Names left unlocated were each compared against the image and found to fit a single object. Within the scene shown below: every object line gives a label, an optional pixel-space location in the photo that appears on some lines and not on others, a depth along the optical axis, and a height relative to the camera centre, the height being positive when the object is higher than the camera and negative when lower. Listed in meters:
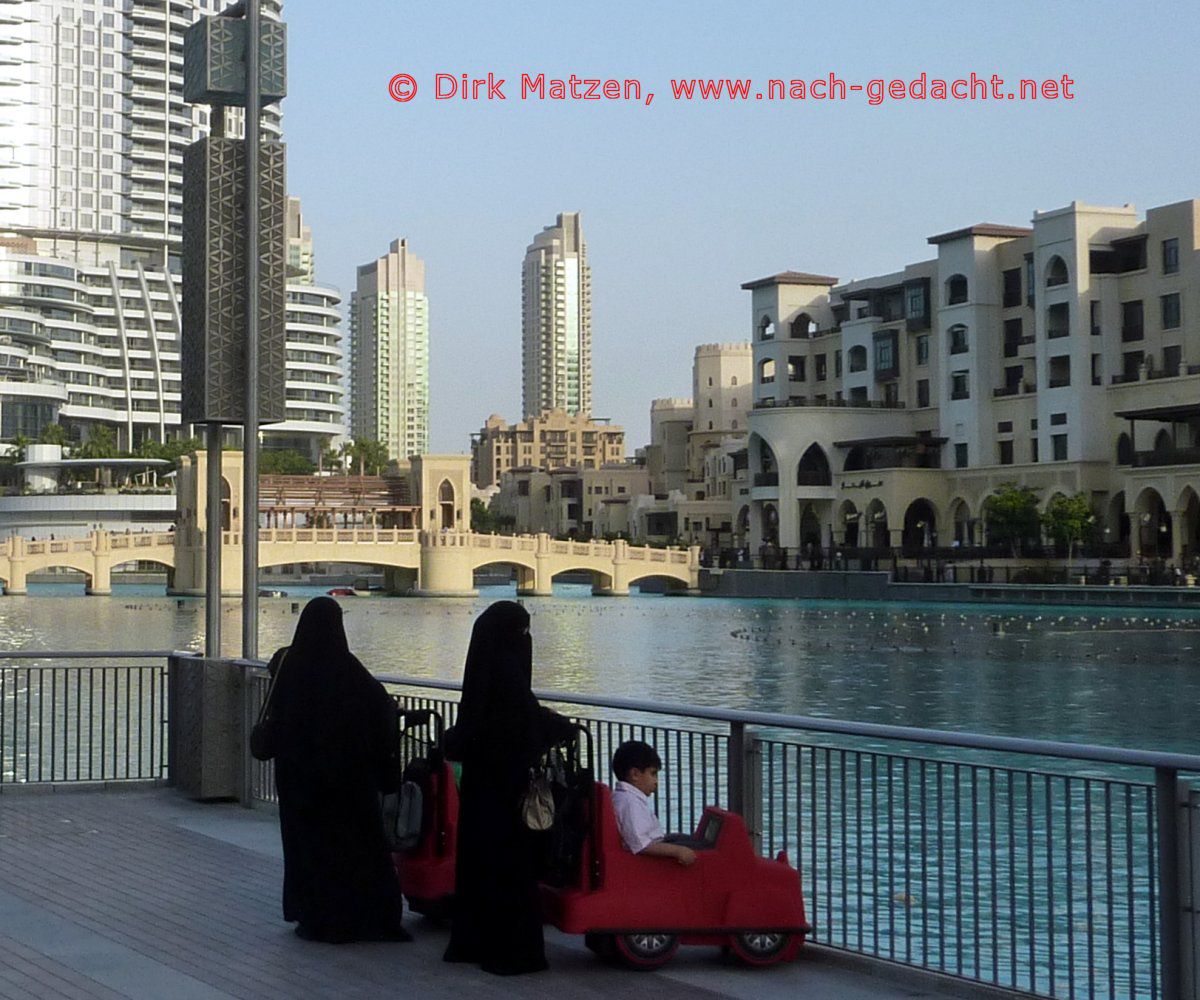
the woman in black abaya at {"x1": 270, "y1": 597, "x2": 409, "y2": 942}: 7.82 -1.07
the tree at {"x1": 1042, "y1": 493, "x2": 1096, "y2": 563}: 75.94 +0.63
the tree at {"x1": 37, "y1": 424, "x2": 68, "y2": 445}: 142.50 +8.74
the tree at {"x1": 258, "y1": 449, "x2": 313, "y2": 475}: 143.88 +6.44
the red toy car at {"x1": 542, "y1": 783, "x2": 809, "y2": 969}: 7.16 -1.47
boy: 7.17 -1.08
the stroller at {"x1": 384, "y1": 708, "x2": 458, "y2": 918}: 8.07 -1.33
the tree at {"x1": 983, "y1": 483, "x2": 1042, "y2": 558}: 78.81 +0.80
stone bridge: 93.56 -0.86
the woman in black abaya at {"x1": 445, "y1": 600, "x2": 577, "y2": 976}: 7.10 -0.99
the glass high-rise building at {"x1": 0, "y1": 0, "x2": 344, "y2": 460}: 159.25 +31.83
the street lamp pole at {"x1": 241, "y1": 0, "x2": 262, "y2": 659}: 12.17 +1.50
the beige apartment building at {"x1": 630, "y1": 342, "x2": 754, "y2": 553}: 135.88 +7.21
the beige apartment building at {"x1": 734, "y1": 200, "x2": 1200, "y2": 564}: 76.62 +7.32
